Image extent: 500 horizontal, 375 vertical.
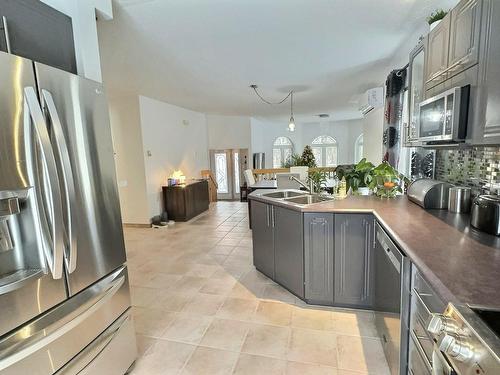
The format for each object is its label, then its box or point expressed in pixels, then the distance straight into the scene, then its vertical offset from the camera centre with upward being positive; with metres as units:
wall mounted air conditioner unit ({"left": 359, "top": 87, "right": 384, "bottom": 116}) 4.20 +0.85
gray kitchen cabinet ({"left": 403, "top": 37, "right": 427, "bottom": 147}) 2.19 +0.52
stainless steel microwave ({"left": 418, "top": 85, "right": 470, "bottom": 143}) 1.53 +0.21
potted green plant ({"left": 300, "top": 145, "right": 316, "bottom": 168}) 9.50 -0.11
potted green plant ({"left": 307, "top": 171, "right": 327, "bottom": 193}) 2.94 -0.26
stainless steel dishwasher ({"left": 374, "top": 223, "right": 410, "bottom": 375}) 1.43 -0.88
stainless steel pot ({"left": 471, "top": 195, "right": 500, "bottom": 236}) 1.44 -0.35
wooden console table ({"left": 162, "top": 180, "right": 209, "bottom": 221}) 5.66 -0.85
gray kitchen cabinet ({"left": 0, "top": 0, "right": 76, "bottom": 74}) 1.27 +0.67
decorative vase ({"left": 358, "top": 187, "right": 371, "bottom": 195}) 2.89 -0.40
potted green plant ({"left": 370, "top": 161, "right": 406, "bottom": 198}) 2.60 -0.27
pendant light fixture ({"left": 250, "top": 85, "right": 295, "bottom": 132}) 4.56 +1.14
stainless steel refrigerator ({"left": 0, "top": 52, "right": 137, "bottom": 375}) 1.11 -0.28
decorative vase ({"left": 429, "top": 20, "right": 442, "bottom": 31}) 1.96 +0.90
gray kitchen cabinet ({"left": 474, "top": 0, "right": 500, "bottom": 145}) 1.29 +0.34
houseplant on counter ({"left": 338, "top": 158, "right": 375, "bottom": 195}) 2.90 -0.27
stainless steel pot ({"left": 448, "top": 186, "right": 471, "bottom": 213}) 1.91 -0.35
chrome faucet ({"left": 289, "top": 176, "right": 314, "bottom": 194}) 2.91 -0.34
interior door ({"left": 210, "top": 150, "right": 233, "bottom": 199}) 8.28 -0.38
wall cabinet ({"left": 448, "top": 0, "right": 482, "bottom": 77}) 1.44 +0.63
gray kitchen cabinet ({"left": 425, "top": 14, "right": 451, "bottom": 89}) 1.77 +0.66
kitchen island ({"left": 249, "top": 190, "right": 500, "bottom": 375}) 1.05 -0.62
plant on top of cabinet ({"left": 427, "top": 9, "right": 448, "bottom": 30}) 1.96 +0.95
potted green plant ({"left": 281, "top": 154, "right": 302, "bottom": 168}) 9.64 -0.19
